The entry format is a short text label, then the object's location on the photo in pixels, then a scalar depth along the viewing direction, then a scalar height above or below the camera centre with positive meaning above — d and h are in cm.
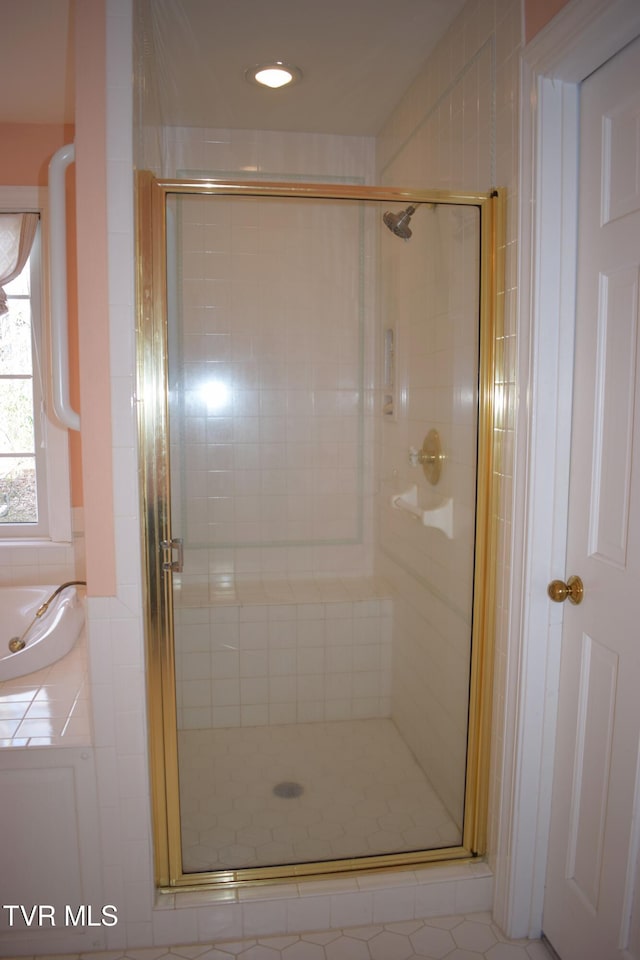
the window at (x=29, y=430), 283 -11
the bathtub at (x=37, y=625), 196 -75
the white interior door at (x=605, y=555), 131 -31
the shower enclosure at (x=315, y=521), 167 -32
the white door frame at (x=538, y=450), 145 -10
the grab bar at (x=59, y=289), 147 +26
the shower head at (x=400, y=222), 180 +51
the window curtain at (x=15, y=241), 271 +67
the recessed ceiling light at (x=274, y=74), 211 +107
